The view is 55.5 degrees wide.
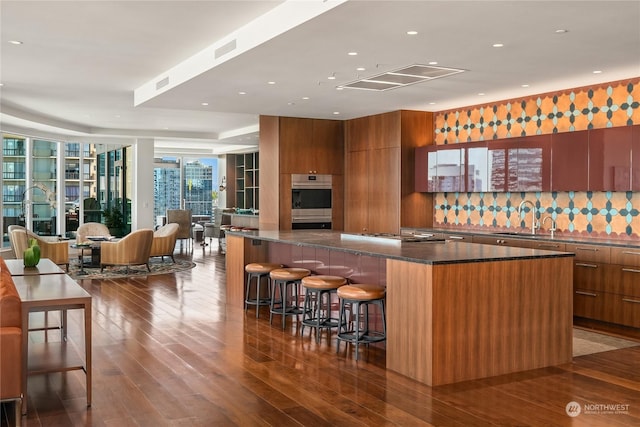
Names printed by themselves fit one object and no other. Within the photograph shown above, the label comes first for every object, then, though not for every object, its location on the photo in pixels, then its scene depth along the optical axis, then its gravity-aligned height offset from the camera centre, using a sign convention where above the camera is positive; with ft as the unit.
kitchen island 14.34 -2.80
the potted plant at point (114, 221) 50.78 -2.10
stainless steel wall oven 32.32 -0.22
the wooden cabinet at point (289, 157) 31.94 +2.17
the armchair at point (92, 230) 40.02 -2.23
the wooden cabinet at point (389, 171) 30.19 +1.34
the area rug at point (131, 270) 33.83 -4.37
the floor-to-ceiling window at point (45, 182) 40.83 +1.03
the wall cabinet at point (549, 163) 21.18 +1.37
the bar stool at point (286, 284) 20.56 -3.08
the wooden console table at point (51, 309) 11.98 -2.26
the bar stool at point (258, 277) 22.26 -3.16
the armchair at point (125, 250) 34.65 -3.05
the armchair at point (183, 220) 48.08 -1.85
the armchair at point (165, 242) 39.45 -2.95
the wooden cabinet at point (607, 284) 19.63 -2.89
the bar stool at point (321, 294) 18.58 -3.14
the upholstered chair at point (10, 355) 11.11 -2.90
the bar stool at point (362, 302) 16.47 -2.88
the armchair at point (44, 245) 32.24 -2.70
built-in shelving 59.26 +1.78
